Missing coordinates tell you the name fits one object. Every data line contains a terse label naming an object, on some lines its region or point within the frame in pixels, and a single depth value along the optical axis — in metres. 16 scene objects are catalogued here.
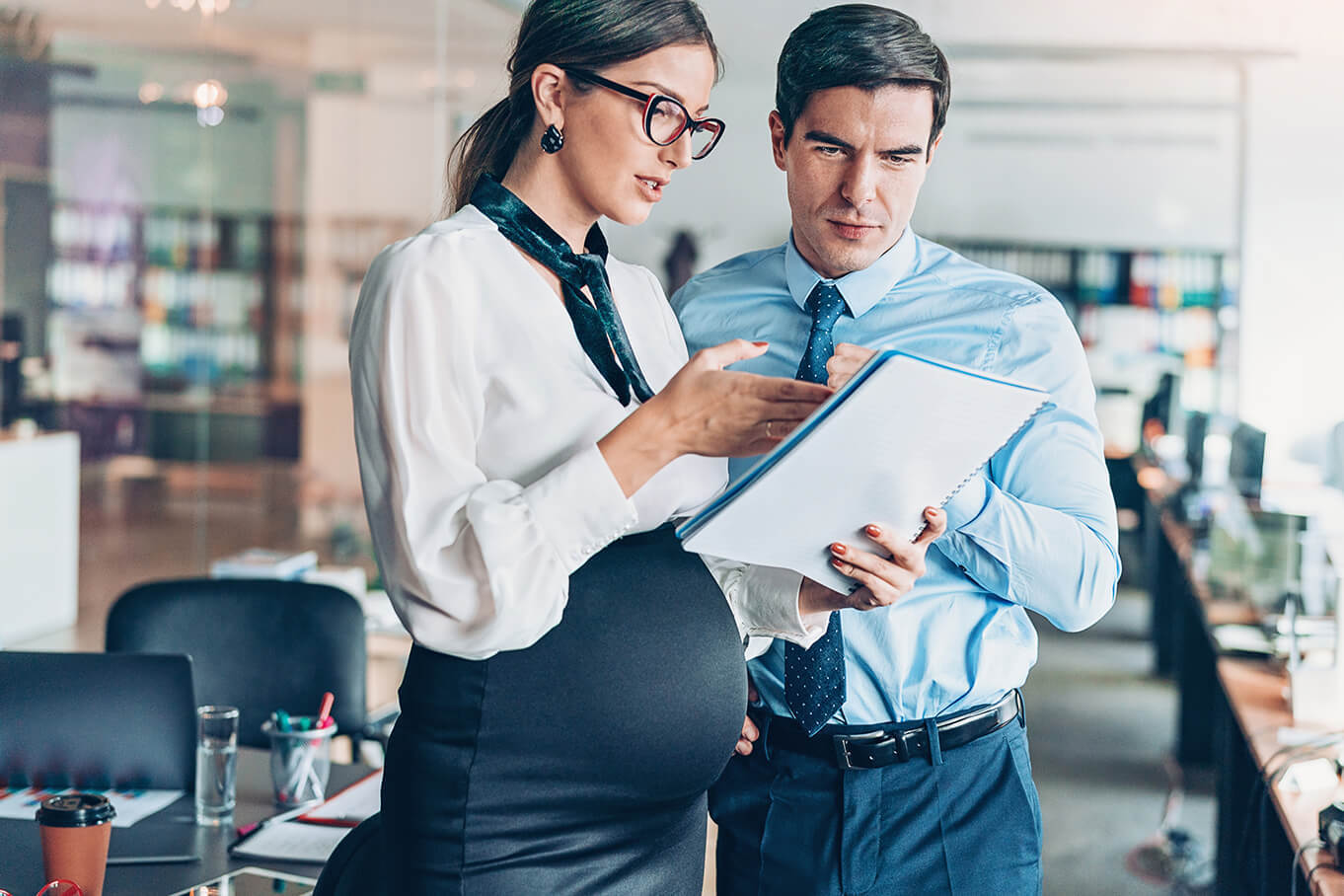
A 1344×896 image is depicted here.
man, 1.59
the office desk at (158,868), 1.74
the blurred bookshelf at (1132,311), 8.52
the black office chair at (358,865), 1.37
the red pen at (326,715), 2.17
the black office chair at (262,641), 2.80
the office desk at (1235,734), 2.38
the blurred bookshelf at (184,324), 4.87
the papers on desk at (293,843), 1.88
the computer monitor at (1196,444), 6.34
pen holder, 2.12
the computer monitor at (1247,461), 5.32
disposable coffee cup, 1.62
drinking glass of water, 2.03
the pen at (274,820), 1.96
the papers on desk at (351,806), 2.04
